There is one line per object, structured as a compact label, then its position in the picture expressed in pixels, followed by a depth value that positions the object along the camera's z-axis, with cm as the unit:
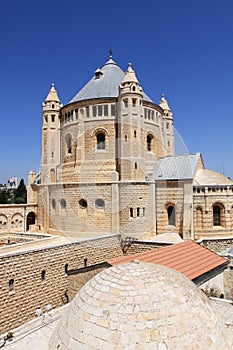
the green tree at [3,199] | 5864
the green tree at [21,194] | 5384
